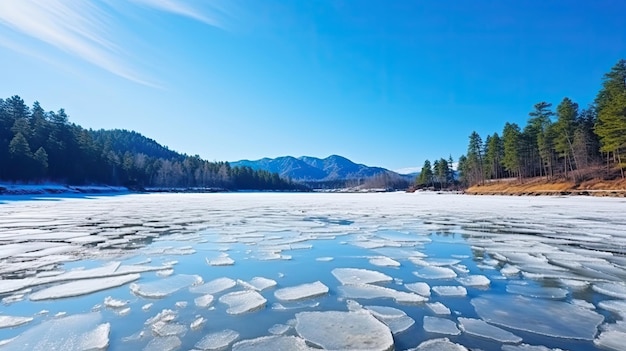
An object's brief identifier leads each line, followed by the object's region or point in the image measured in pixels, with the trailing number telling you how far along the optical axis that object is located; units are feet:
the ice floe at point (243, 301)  11.32
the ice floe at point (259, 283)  13.85
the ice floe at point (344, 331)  8.65
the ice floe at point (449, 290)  13.07
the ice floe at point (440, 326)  9.55
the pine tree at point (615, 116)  101.91
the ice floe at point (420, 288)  13.19
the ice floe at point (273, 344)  8.40
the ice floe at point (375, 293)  12.47
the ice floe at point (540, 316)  9.61
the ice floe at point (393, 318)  9.93
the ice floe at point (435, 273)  15.66
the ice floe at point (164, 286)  13.02
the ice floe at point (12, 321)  9.78
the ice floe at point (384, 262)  18.23
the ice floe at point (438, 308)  11.13
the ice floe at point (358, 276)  14.89
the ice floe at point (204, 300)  11.71
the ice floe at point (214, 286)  13.34
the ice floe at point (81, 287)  12.73
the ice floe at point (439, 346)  8.42
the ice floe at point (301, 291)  12.62
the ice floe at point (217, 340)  8.49
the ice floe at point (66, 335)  8.41
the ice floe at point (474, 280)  14.43
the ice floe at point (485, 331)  9.09
